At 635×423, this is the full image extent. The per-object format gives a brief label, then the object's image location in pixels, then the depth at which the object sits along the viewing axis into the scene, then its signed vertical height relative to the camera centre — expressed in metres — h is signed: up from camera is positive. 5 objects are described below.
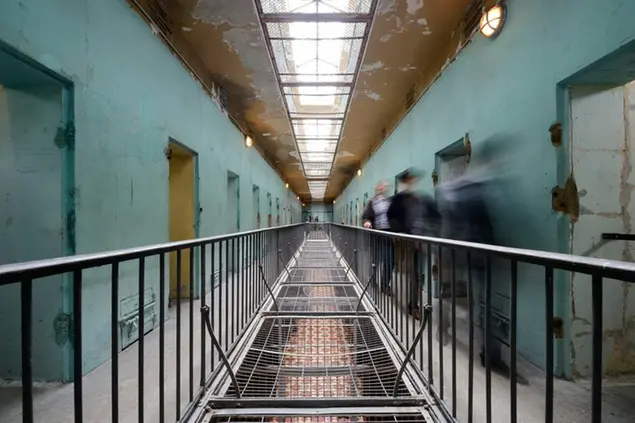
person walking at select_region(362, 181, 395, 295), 3.66 -0.24
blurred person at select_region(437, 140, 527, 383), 3.14 +0.04
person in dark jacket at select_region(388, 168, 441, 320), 4.05 -0.02
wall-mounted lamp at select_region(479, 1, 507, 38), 3.35 +2.05
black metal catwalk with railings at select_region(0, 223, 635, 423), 1.05 -1.22
